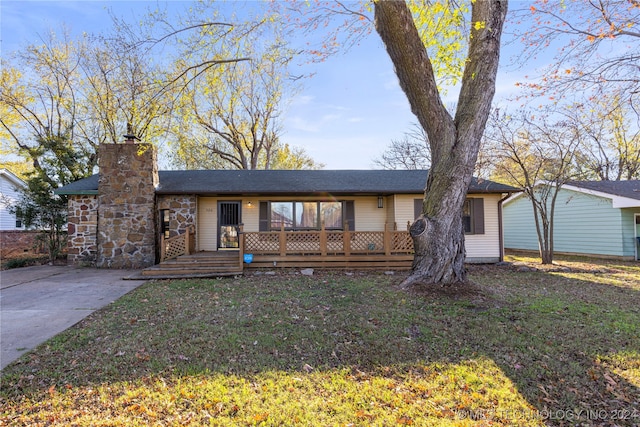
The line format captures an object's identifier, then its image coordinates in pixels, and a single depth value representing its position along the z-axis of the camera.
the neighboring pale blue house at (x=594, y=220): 12.43
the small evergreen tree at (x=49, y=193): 10.88
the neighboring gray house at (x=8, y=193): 14.77
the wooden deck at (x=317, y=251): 9.03
